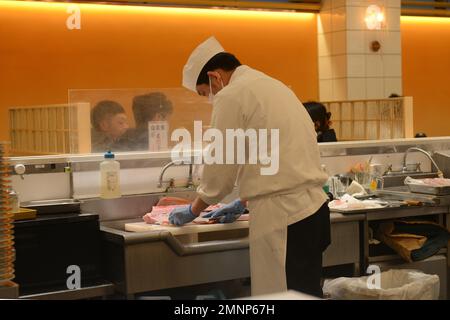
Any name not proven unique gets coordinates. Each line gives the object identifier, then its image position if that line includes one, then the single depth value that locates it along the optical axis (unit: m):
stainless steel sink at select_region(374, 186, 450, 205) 3.31
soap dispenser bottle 3.04
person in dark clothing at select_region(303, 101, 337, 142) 4.74
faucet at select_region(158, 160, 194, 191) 3.24
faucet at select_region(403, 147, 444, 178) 3.85
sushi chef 2.39
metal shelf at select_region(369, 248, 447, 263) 3.22
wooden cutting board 2.75
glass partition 3.25
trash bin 2.38
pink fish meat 2.89
